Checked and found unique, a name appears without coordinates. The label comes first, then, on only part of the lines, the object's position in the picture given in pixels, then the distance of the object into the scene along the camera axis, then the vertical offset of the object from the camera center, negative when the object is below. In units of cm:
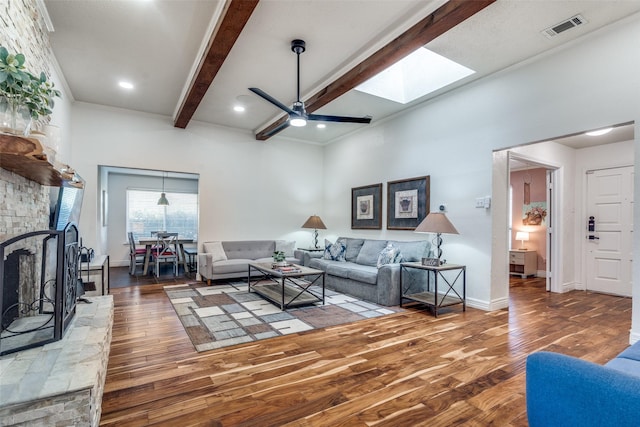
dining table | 684 -81
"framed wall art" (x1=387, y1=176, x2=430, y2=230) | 506 +24
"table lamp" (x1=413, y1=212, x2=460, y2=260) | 408 -11
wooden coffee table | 423 -114
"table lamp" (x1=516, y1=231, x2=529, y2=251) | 712 -45
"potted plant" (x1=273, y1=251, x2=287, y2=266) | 477 -62
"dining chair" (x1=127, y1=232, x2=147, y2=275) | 710 -86
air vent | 300 +188
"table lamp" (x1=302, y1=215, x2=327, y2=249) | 684 -15
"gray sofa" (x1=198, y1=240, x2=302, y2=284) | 568 -79
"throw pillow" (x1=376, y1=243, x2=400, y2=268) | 471 -60
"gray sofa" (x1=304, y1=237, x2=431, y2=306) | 442 -84
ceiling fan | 339 +124
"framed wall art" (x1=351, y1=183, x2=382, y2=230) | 599 +19
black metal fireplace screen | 201 -56
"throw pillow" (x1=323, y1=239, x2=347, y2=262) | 591 -66
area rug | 321 -121
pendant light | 813 +37
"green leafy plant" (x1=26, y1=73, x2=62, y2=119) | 212 +83
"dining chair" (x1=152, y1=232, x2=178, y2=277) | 693 -78
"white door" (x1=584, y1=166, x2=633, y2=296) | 524 -22
